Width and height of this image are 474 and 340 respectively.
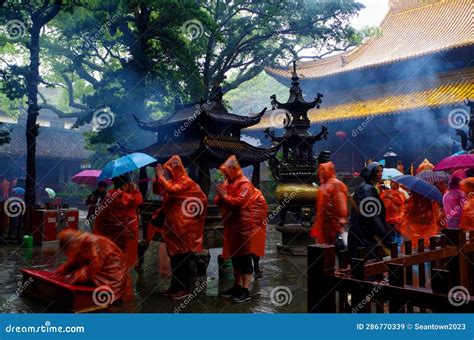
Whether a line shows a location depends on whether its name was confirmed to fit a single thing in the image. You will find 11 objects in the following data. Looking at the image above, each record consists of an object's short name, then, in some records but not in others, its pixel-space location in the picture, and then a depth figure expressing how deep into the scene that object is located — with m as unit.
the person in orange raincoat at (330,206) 6.23
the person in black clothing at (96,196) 10.76
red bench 4.81
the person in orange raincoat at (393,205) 7.66
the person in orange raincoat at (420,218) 7.12
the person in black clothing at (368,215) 5.41
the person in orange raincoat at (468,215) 5.71
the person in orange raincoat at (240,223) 5.60
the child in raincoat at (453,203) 6.58
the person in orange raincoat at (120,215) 6.25
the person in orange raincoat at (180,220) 5.77
